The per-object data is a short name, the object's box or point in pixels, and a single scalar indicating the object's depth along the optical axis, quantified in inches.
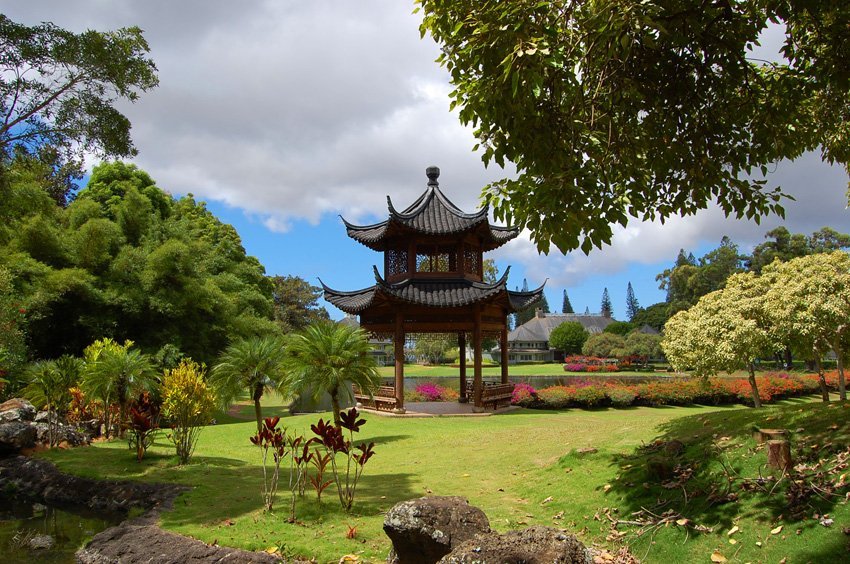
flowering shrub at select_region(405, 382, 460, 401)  953.5
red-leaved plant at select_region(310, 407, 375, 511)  275.1
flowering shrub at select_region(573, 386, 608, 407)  844.0
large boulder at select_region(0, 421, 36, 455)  441.7
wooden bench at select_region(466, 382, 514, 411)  781.9
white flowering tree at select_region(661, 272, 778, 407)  646.5
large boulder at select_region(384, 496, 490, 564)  190.4
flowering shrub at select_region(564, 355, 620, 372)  2149.4
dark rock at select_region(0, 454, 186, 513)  348.2
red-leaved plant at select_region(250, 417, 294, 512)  288.0
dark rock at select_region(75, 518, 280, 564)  225.1
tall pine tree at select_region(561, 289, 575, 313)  5526.6
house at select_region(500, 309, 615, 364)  3169.3
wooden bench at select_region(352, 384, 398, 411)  754.2
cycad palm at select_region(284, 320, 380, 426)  475.5
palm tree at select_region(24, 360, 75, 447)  492.7
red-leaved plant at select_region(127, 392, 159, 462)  410.6
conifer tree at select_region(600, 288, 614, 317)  5753.0
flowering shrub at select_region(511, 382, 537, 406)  845.8
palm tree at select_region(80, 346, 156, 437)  470.6
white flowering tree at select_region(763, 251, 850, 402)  606.2
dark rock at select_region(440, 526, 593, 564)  140.7
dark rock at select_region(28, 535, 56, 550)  293.6
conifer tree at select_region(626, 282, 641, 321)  5634.8
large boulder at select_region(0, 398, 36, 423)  461.3
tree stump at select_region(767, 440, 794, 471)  226.8
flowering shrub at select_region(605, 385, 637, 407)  854.5
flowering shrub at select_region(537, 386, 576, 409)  837.2
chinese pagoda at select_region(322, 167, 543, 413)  746.2
